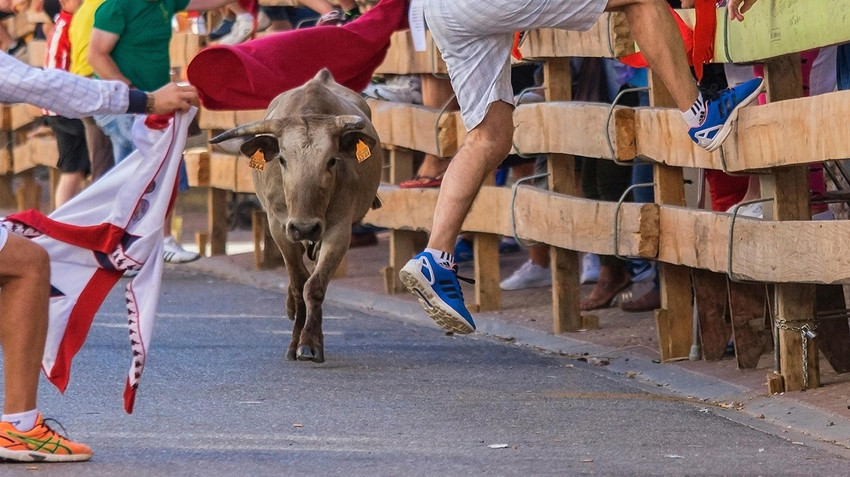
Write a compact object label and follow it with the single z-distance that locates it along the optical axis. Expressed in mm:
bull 18594
